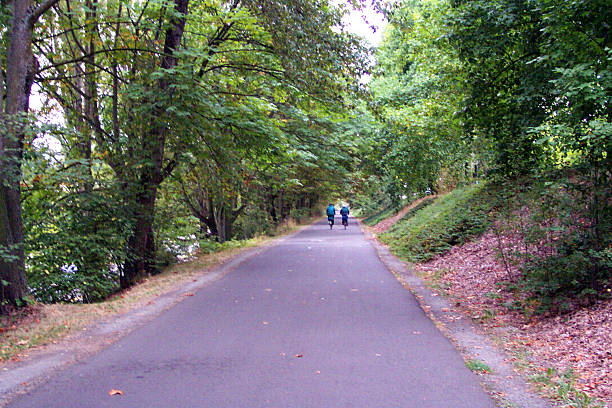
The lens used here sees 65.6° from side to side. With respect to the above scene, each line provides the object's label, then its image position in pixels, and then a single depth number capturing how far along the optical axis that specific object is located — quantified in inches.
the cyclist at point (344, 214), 1326.9
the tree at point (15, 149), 283.7
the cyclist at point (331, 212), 1304.3
